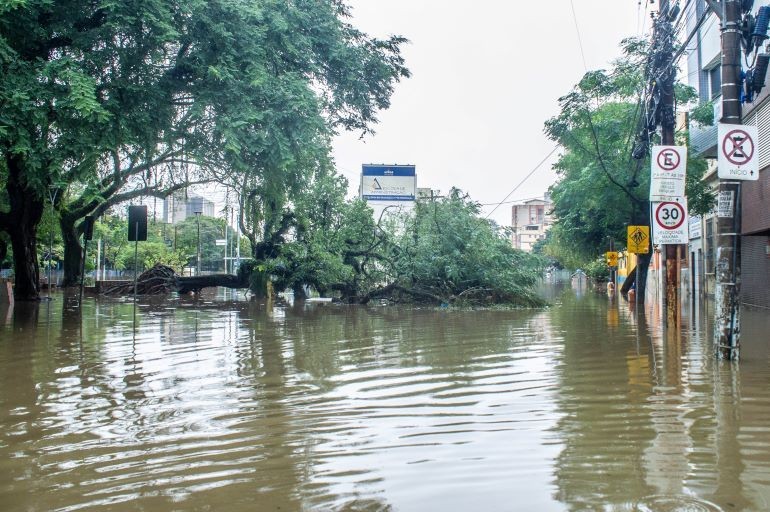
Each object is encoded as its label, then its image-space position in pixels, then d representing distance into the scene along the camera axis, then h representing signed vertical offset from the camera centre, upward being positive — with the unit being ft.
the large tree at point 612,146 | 86.79 +16.83
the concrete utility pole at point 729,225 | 33.53 +2.45
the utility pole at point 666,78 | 60.90 +17.83
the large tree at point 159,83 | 44.93 +13.93
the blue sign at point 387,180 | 222.07 +31.17
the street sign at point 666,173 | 43.06 +6.27
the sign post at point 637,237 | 65.67 +3.71
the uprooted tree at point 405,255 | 85.66 +3.14
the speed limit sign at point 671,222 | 45.70 +3.52
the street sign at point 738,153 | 33.53 +5.78
